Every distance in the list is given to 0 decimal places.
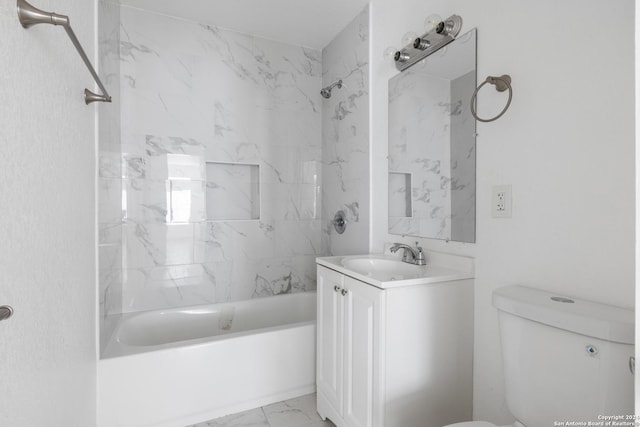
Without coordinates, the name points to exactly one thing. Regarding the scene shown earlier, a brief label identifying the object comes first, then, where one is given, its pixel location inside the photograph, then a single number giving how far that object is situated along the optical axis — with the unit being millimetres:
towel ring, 1217
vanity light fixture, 1502
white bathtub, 1604
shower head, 2607
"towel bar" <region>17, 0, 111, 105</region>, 729
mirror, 1457
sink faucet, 1646
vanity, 1274
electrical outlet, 1267
